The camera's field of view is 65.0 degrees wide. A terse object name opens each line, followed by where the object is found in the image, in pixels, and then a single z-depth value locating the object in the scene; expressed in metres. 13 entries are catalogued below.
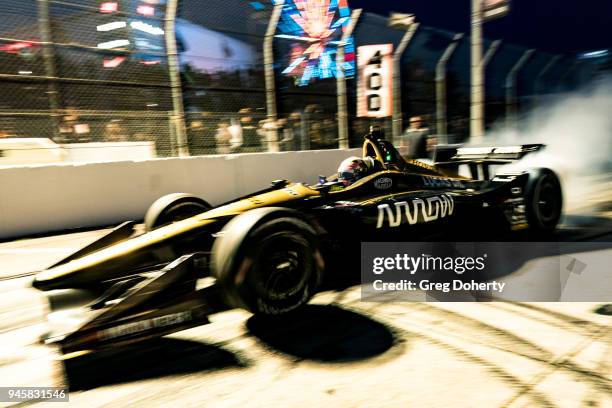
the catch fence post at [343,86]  10.27
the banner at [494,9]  8.08
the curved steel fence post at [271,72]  9.20
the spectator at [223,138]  8.80
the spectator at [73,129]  7.09
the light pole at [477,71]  8.59
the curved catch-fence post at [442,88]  11.80
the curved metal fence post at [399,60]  10.84
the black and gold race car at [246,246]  2.62
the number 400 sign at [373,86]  10.69
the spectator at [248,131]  9.19
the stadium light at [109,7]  7.43
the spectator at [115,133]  7.55
